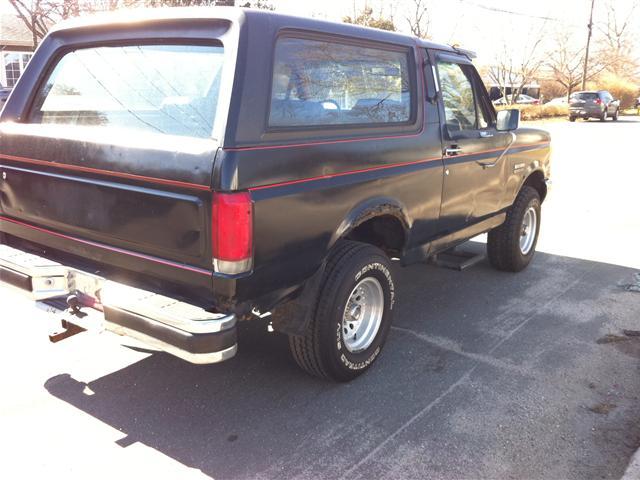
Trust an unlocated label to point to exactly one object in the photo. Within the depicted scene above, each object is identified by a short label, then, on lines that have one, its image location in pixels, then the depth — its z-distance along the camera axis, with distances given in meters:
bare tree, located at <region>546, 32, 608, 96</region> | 51.38
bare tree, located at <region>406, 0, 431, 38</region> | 29.55
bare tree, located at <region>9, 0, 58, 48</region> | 15.57
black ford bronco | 2.79
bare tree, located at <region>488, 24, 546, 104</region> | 46.12
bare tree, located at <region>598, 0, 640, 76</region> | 60.66
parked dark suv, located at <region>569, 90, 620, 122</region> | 32.41
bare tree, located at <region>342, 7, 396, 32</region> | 25.51
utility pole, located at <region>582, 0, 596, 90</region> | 45.96
